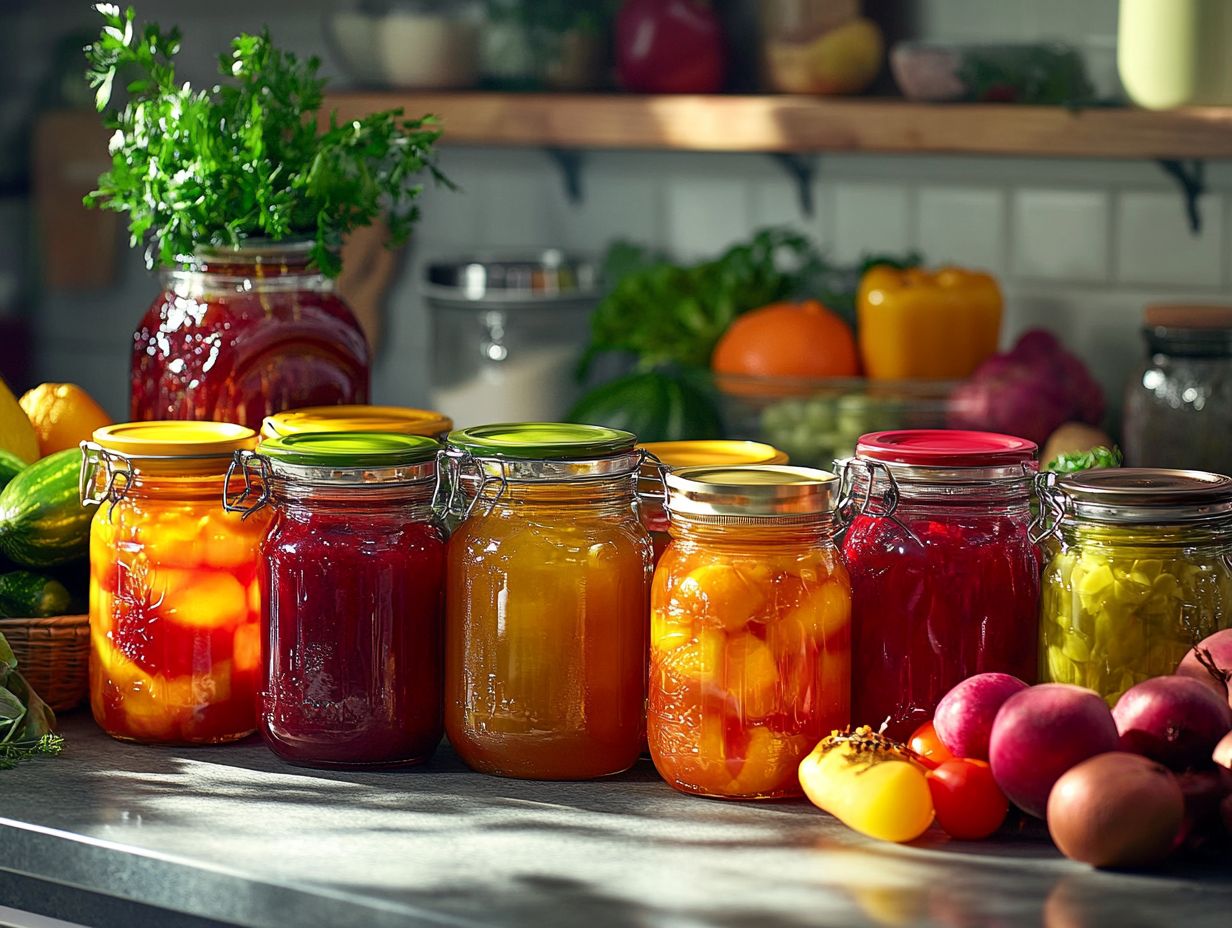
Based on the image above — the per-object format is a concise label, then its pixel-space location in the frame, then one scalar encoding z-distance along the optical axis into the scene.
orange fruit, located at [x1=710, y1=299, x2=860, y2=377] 2.51
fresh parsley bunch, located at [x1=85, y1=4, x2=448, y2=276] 1.64
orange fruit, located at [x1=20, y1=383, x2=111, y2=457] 1.73
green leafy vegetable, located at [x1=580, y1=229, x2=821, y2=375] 2.72
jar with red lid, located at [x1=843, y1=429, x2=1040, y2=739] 1.45
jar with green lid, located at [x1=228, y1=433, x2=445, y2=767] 1.46
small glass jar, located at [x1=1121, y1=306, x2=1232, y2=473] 2.29
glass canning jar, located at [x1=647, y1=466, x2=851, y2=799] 1.41
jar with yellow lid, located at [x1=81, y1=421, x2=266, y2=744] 1.51
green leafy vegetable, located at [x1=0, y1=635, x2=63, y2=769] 1.50
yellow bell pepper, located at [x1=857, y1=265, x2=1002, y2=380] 2.52
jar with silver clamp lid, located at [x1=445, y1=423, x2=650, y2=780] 1.45
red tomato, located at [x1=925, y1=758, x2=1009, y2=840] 1.38
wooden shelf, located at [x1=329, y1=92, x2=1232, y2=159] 2.35
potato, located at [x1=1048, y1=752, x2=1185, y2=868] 1.32
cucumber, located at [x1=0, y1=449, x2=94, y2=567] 1.58
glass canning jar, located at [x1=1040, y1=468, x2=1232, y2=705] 1.41
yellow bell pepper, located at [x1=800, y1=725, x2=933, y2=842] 1.37
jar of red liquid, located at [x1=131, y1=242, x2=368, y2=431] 1.66
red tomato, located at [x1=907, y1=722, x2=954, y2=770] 1.39
